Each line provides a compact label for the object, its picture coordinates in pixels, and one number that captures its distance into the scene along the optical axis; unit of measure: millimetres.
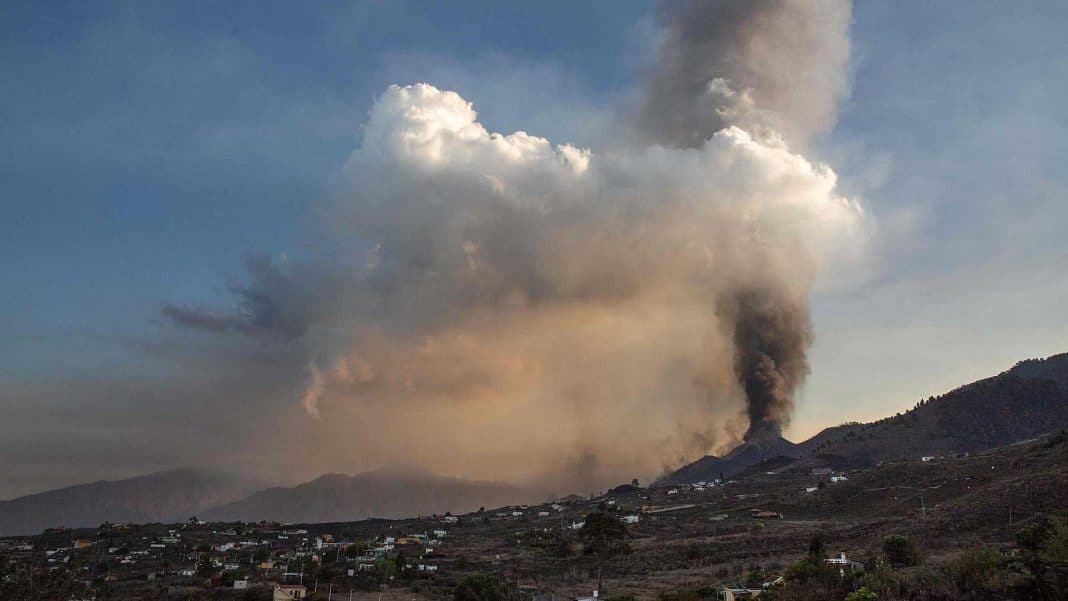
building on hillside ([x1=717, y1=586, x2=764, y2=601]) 40056
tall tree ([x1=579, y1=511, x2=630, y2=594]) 80500
